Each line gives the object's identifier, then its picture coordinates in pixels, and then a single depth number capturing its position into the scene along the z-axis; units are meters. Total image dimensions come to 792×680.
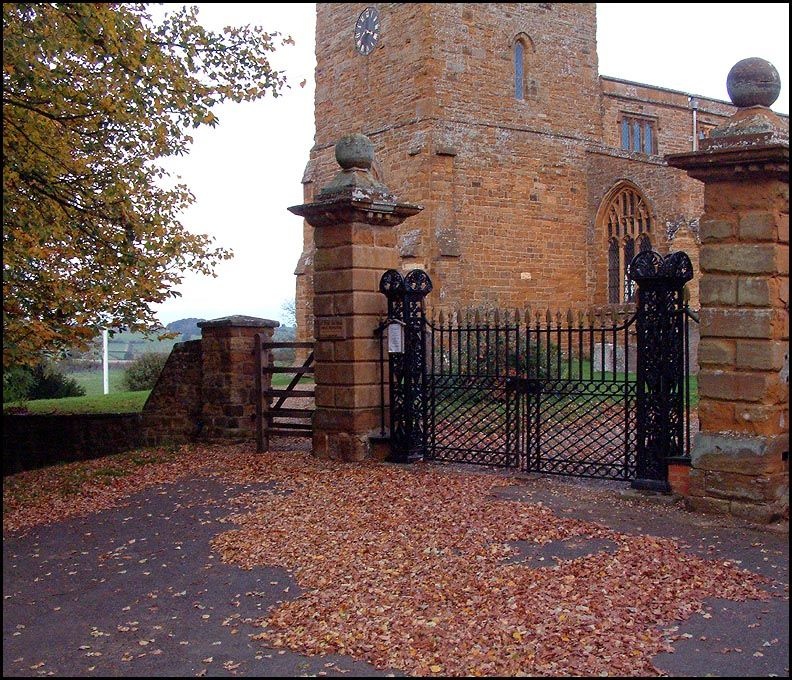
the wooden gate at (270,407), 11.52
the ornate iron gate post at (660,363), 8.14
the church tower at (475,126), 22.91
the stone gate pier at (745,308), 7.29
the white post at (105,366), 27.00
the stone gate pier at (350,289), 10.38
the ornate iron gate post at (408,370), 10.41
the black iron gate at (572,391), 8.17
